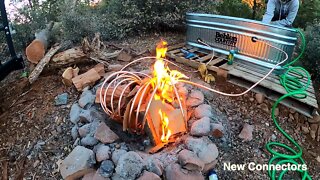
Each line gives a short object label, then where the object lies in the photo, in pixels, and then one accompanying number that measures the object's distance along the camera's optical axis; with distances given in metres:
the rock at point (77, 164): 1.86
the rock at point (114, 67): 2.89
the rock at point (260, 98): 2.71
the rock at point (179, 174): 1.80
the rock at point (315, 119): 2.66
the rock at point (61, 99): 2.60
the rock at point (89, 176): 1.84
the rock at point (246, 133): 2.35
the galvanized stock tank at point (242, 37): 2.86
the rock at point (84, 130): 2.15
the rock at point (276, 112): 2.66
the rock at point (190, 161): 1.83
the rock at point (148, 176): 1.76
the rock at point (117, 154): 1.87
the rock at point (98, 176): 1.79
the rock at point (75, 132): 2.21
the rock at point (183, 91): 2.42
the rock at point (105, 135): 2.02
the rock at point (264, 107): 2.66
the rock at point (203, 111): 2.25
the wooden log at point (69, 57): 2.94
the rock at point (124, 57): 3.19
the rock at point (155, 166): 1.82
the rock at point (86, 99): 2.41
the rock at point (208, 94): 2.66
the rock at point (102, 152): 1.89
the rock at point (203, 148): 1.96
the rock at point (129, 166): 1.78
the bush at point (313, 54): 3.45
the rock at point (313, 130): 2.63
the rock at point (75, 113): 2.32
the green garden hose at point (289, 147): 2.23
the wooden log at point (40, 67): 2.85
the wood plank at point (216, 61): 3.10
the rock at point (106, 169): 1.81
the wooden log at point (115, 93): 2.31
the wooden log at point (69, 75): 2.75
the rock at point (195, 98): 2.38
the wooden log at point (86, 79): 2.67
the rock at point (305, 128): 2.62
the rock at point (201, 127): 2.08
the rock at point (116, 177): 1.78
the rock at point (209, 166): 1.98
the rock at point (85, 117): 2.24
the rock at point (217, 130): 2.16
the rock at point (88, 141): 2.04
